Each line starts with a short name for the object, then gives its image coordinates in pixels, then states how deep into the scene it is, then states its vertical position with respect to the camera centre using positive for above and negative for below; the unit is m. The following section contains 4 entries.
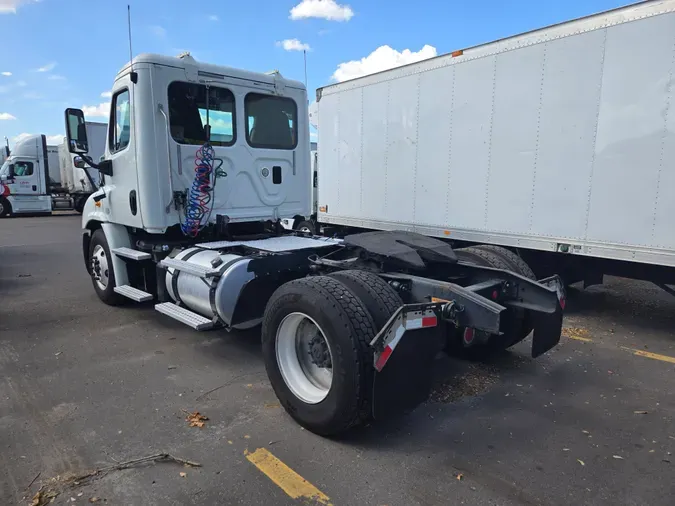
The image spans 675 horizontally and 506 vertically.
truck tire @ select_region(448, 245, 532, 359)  4.27 -1.19
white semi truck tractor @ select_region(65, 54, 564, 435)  3.17 -0.73
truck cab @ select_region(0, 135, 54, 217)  23.73 +0.25
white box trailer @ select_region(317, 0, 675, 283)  5.25 +0.53
